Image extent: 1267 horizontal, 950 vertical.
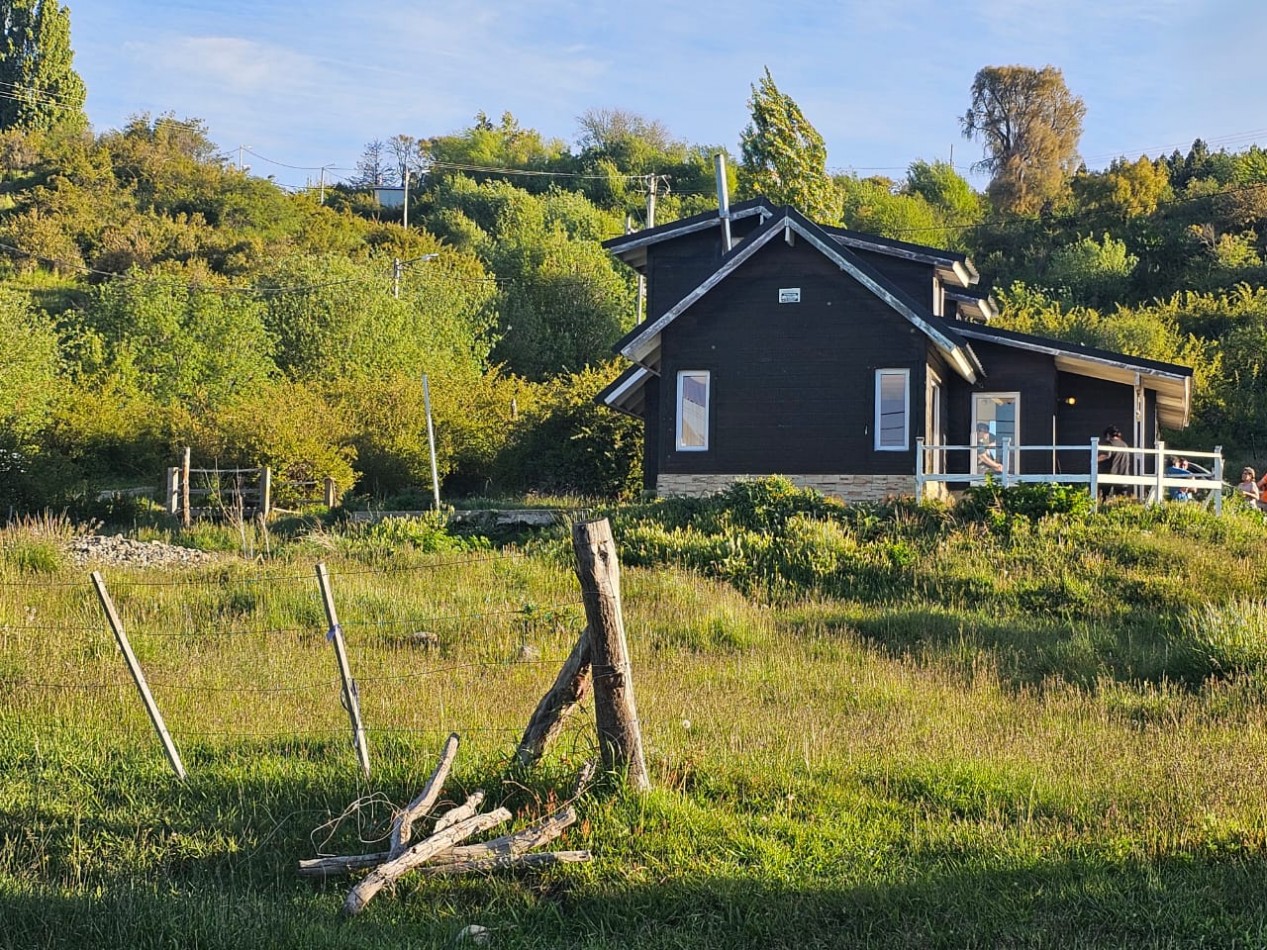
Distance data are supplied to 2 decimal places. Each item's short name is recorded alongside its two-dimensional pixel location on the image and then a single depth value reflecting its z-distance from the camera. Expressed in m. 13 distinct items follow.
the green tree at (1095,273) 61.19
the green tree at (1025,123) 86.75
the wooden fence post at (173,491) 30.36
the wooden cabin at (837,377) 25.34
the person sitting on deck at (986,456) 26.19
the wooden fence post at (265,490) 29.61
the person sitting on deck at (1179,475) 24.28
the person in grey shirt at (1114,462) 25.67
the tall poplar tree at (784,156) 55.28
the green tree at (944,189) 88.94
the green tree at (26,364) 40.19
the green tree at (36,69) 95.00
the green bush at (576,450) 35.09
